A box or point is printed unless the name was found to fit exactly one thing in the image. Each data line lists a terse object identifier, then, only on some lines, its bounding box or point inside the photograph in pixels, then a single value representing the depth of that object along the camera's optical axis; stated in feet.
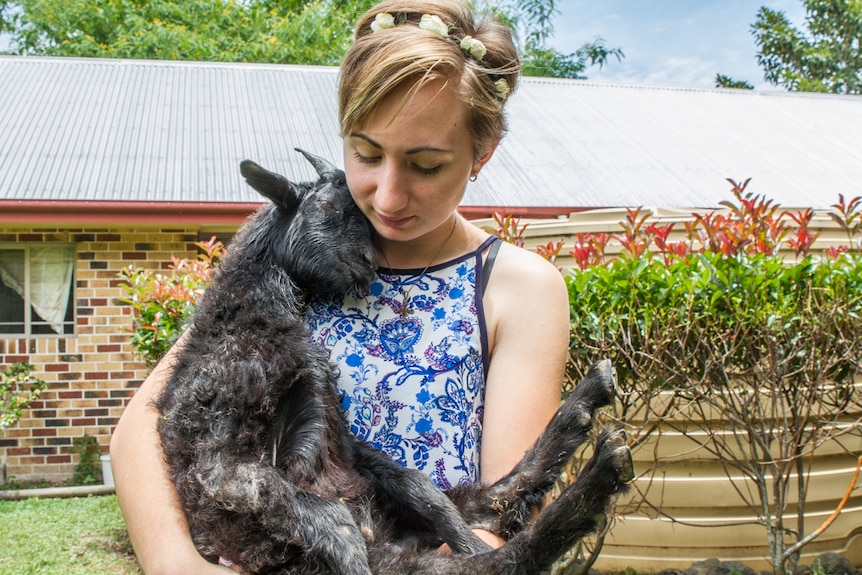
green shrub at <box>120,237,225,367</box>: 20.51
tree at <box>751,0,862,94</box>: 92.79
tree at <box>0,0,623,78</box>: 65.57
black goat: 6.31
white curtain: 32.55
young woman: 6.26
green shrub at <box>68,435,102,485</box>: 31.65
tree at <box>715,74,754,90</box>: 98.77
